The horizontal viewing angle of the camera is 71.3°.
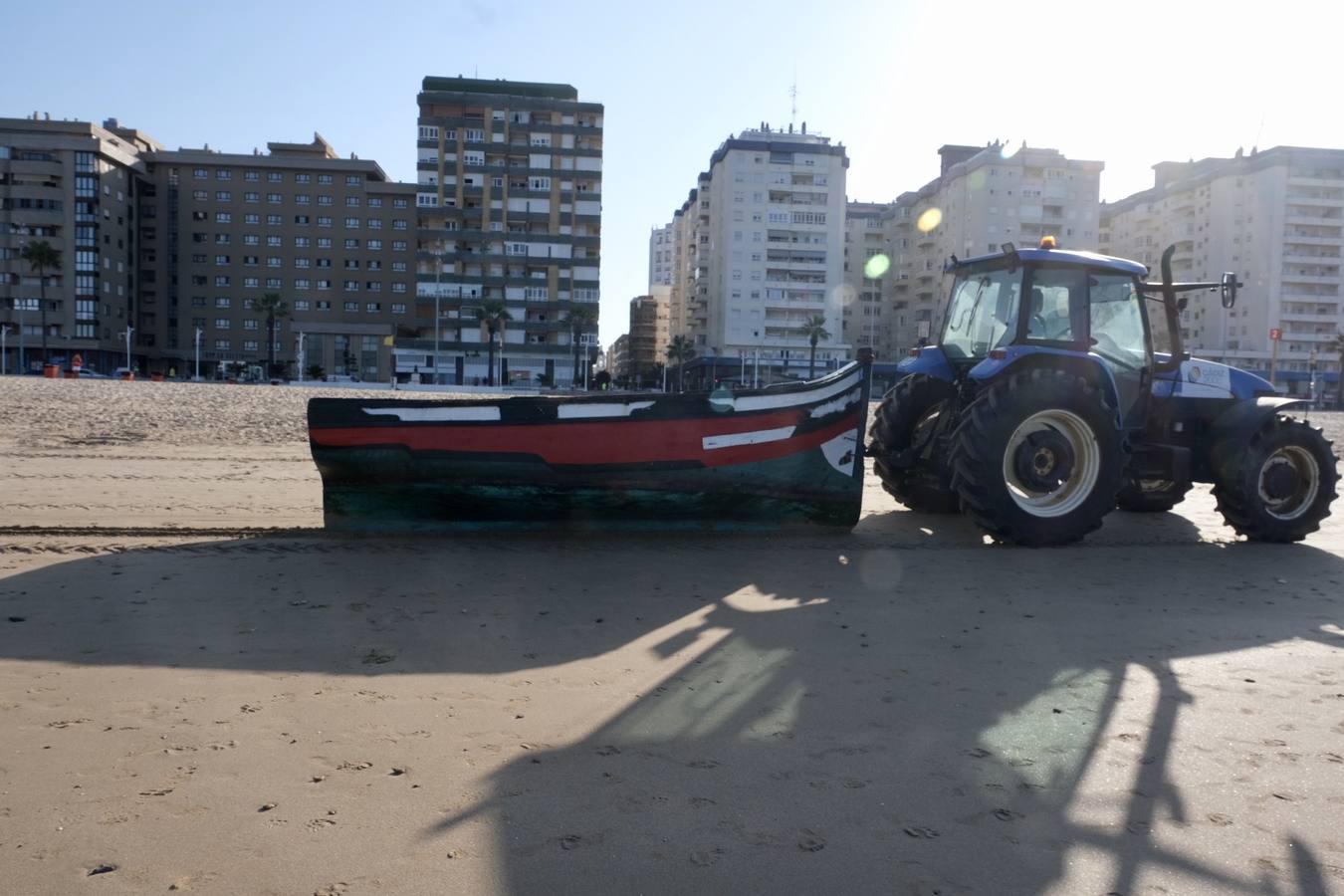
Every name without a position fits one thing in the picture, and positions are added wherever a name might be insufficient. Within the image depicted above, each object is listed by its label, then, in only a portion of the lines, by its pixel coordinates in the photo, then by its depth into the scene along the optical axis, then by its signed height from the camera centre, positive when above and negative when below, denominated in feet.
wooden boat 23.73 -2.25
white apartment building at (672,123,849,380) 307.99 +42.74
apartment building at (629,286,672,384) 543.80 +23.96
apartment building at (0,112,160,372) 265.75 +35.45
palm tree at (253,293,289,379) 266.98 +14.55
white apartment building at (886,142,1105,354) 286.46 +57.18
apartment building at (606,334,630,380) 561.15 +8.20
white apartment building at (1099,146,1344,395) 300.20 +44.71
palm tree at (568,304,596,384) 274.77 +14.71
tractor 24.66 -0.81
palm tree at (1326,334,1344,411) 254.47 +13.80
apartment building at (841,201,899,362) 354.74 +38.32
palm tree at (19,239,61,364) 253.85 +25.89
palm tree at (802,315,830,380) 295.07 +15.50
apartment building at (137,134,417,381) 287.07 +31.53
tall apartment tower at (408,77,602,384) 276.00 +44.11
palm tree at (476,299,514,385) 267.96 +14.90
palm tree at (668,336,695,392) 330.54 +7.59
